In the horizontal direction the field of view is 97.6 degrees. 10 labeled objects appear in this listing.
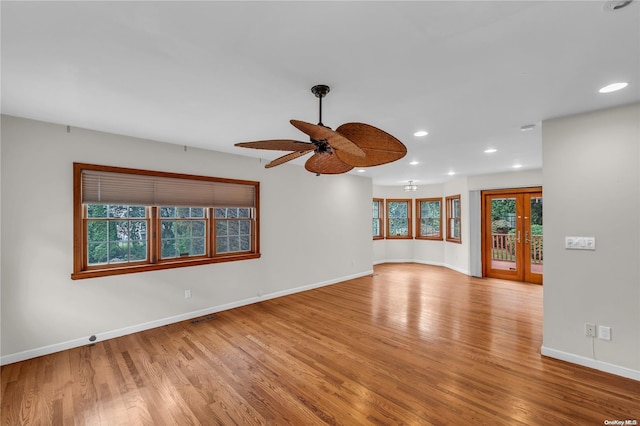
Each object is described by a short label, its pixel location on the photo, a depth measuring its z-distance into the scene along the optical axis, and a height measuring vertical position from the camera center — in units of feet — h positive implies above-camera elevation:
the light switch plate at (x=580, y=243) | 8.91 -1.00
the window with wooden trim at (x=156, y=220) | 11.06 -0.20
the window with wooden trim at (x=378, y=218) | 29.43 -0.42
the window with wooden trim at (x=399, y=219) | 30.04 -0.55
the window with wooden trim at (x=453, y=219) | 25.60 -0.54
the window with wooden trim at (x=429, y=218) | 28.40 -0.46
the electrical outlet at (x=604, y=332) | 8.59 -3.72
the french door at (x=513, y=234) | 20.48 -1.63
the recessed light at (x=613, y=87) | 7.20 +3.28
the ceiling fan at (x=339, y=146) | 5.44 +1.51
